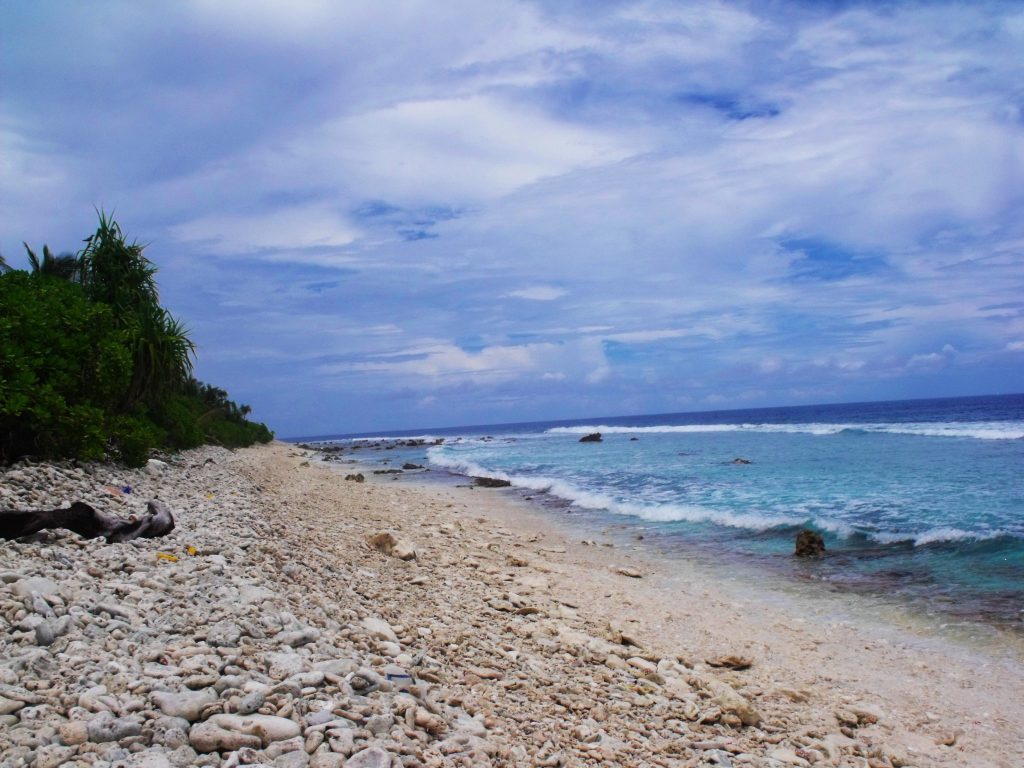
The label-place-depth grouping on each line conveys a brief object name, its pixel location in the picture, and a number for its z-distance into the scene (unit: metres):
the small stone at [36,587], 4.71
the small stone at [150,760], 3.18
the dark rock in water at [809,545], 13.02
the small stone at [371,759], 3.50
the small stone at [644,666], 6.43
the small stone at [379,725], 3.91
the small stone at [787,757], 5.01
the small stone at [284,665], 4.31
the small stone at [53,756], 3.06
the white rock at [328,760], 3.44
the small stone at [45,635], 4.21
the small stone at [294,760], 3.39
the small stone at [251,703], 3.78
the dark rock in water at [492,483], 28.17
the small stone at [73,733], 3.26
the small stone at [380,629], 5.85
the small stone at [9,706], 3.39
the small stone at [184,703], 3.65
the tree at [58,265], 21.48
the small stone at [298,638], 4.85
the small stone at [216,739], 3.42
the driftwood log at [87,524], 6.38
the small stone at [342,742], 3.59
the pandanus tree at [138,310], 18.83
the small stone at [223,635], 4.59
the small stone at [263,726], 3.58
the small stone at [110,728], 3.33
